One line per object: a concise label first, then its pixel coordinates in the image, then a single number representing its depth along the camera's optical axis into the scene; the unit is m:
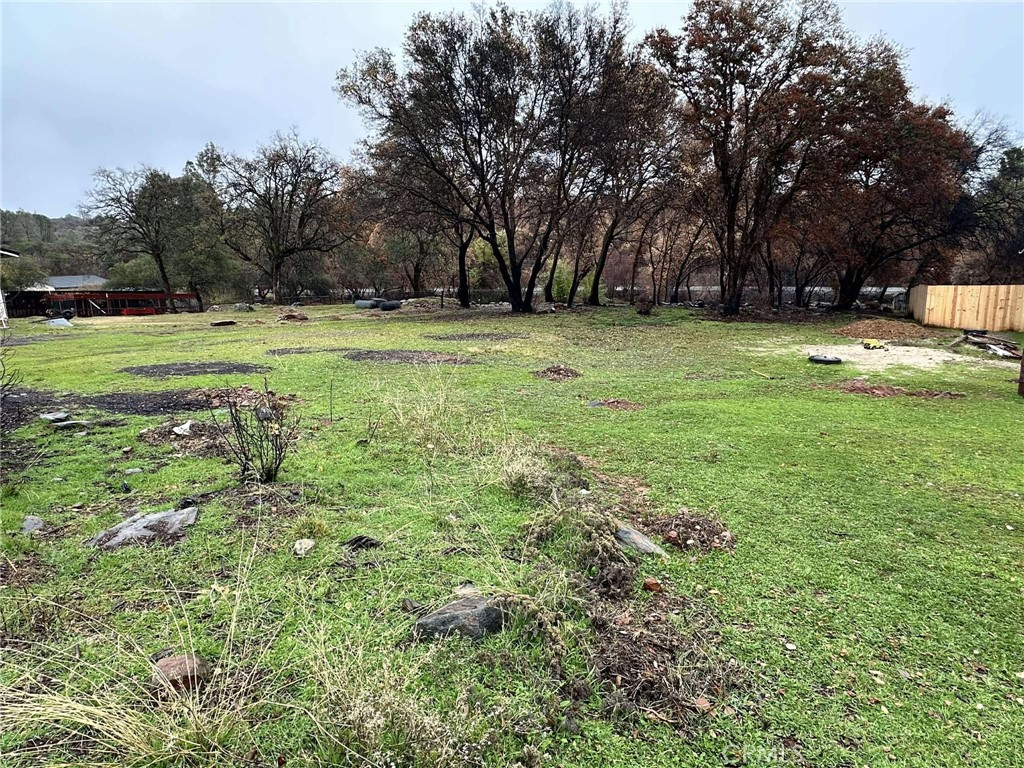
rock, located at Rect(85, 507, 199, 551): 2.56
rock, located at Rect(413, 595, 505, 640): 1.93
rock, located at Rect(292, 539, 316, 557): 2.45
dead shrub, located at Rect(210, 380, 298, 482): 3.32
